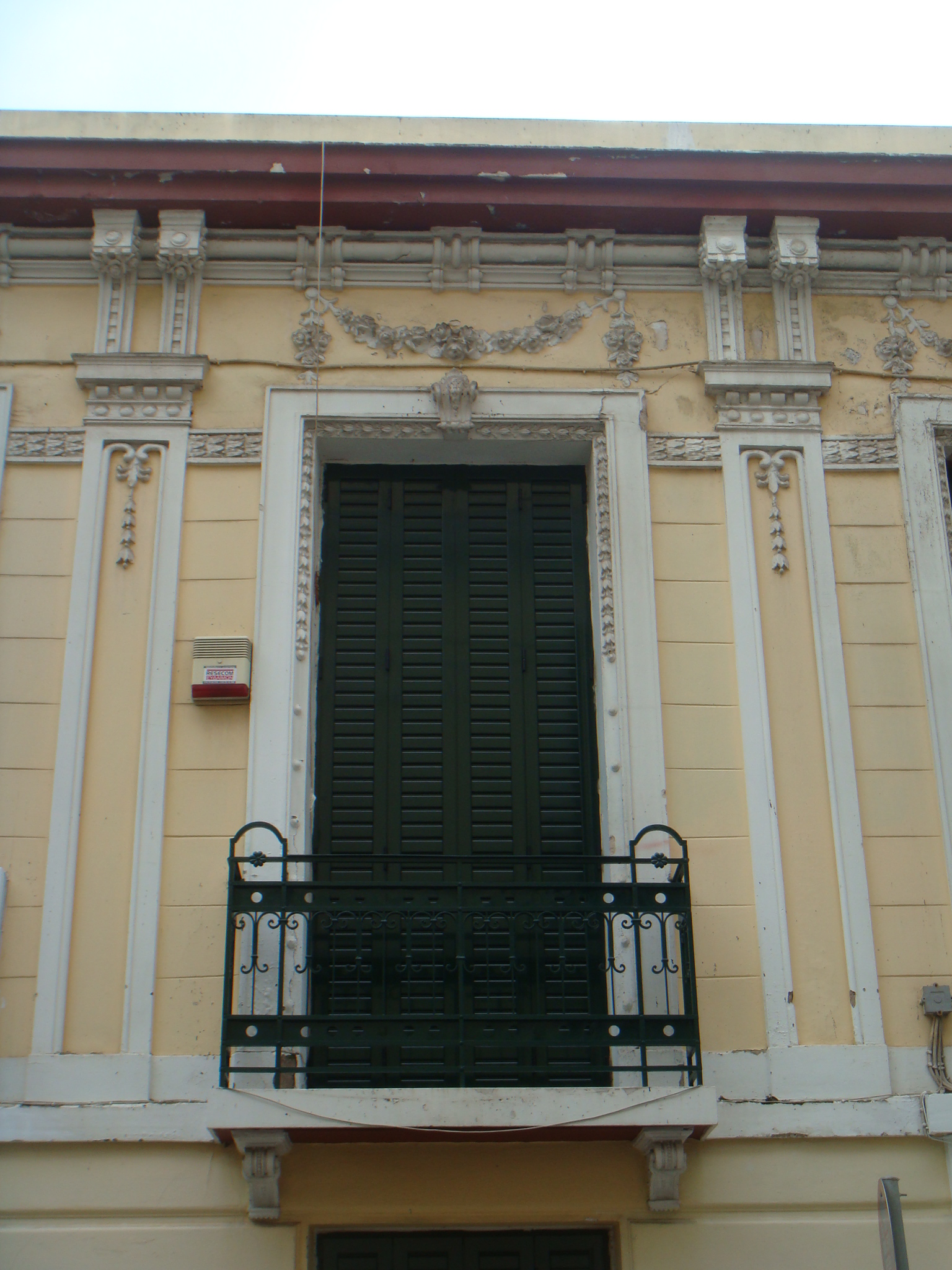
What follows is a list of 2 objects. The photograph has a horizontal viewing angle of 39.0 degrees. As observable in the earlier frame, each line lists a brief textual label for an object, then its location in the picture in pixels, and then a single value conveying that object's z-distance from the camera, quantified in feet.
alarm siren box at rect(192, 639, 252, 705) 21.56
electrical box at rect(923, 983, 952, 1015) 20.01
